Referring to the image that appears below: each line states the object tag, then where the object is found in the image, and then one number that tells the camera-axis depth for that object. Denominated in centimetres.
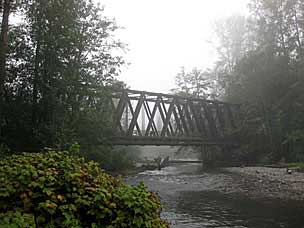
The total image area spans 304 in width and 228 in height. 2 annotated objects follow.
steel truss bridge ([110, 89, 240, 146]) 2678
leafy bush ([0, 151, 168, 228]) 332
